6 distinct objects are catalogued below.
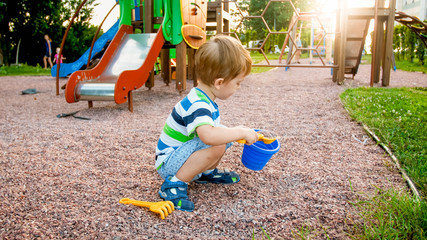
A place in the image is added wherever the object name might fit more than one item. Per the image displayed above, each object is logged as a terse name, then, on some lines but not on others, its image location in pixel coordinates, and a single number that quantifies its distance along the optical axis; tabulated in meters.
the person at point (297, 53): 12.57
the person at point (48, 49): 12.76
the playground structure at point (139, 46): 4.30
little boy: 1.74
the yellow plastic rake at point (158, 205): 1.74
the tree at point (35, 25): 13.90
